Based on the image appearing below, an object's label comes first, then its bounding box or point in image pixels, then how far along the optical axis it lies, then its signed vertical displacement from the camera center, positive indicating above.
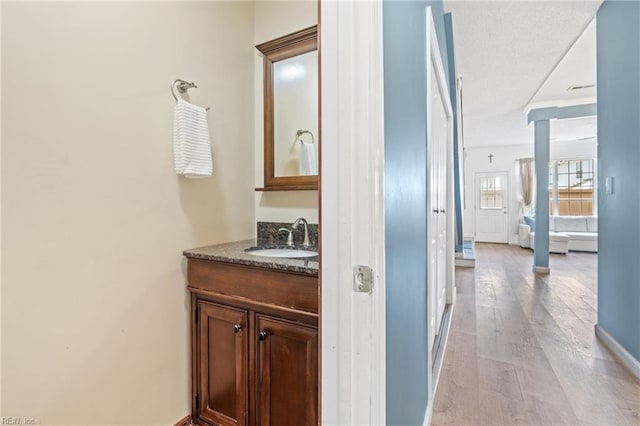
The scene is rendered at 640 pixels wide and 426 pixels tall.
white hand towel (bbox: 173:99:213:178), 1.44 +0.32
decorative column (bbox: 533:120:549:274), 4.67 +0.14
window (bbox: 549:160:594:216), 7.30 +0.47
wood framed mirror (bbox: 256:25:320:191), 1.83 +0.59
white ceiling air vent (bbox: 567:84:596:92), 4.06 +1.59
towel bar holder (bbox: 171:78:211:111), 1.47 +0.59
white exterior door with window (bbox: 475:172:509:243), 8.13 +0.02
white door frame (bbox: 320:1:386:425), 0.67 +0.01
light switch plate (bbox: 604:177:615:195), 2.26 +0.16
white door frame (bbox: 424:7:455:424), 1.43 +0.35
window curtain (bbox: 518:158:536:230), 7.63 +0.58
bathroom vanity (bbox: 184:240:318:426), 1.17 -0.54
